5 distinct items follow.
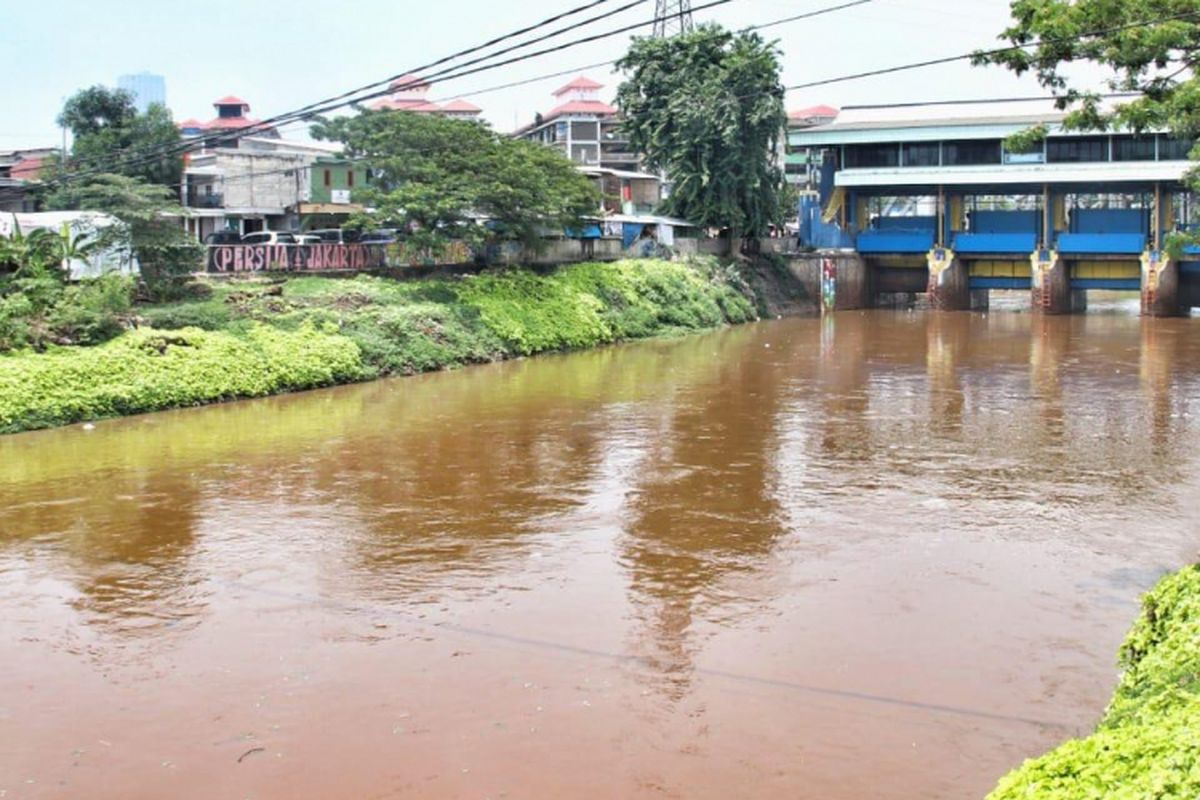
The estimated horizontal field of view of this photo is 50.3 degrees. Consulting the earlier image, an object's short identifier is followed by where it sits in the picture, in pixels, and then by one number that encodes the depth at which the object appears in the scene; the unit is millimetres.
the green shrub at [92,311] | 25297
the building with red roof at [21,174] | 38188
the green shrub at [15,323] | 24156
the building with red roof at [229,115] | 78625
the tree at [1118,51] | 12227
